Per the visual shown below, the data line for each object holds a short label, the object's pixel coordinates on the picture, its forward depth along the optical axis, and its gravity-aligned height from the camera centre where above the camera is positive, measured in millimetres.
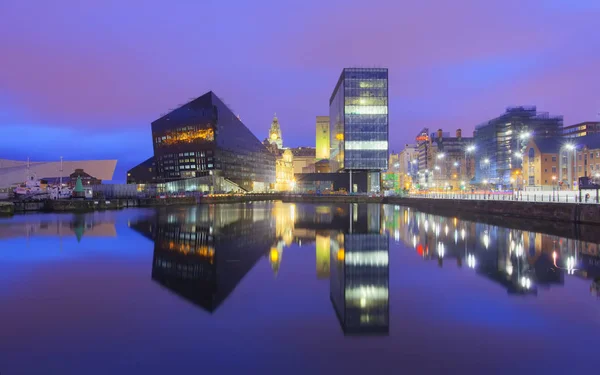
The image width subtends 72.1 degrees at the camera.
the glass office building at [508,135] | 130125 +16094
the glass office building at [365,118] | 112625 +18708
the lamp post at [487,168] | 146500 +5736
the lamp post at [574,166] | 94188 +4297
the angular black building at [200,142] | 117688 +14081
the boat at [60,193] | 80375 -601
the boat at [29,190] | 87688 +186
